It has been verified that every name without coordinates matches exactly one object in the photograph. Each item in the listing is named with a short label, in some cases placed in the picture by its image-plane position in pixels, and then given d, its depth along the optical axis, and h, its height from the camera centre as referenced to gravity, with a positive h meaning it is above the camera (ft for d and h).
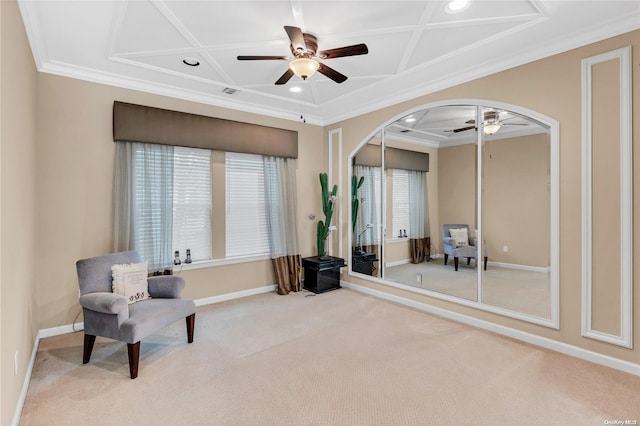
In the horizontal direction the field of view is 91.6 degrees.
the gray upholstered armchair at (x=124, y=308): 8.11 -2.73
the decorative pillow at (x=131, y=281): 9.53 -2.13
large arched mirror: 9.86 +0.23
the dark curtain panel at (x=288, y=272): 15.37 -3.03
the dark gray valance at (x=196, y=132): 11.60 +3.48
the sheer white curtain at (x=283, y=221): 15.38 -0.43
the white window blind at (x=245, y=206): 14.52 +0.31
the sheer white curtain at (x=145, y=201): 11.43 +0.44
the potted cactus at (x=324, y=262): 15.62 -2.55
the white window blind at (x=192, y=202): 13.09 +0.47
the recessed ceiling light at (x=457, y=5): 7.51 +5.08
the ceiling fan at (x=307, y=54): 7.99 +4.33
